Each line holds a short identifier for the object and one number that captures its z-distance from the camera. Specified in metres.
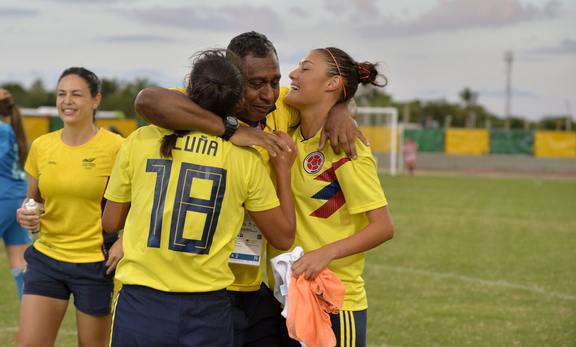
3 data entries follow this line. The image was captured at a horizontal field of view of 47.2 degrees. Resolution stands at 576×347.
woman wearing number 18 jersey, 2.67
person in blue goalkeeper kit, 6.35
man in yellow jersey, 2.79
